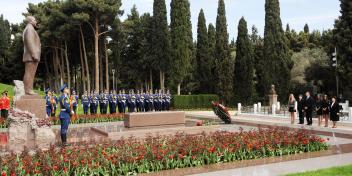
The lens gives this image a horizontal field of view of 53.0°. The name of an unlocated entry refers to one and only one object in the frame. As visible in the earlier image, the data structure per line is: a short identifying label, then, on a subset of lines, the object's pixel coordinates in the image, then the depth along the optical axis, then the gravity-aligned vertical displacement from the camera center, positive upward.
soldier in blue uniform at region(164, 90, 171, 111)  25.89 -0.25
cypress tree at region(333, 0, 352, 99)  29.81 +4.50
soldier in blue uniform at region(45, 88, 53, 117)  19.08 -0.13
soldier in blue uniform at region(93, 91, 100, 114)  22.71 -0.13
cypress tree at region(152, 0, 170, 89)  36.78 +6.65
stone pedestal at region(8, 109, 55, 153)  10.01 -0.95
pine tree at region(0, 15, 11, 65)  61.59 +10.85
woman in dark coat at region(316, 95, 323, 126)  15.86 -0.72
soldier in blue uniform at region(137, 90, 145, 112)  24.45 -0.29
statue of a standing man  10.96 +1.46
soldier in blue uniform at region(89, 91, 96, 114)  22.70 -0.32
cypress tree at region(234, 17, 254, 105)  34.81 +2.80
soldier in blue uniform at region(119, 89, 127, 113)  23.84 -0.30
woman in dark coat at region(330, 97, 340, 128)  15.03 -0.69
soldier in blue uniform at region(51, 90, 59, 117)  20.59 -0.62
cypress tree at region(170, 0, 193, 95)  35.31 +5.68
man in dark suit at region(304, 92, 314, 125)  16.38 -0.55
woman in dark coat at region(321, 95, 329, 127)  15.48 -0.53
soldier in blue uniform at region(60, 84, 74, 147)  10.84 -0.42
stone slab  13.31 -0.83
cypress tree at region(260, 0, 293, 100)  34.03 +4.05
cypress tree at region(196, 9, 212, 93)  37.41 +3.79
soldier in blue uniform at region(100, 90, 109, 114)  23.25 -0.34
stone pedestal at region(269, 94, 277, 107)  25.77 -0.24
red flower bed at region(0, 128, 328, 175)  6.80 -1.23
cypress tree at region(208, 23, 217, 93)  36.24 +4.65
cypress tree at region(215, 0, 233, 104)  34.69 +3.54
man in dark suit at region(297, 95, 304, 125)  16.89 -0.66
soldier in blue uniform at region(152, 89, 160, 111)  25.16 -0.24
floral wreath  18.11 -0.84
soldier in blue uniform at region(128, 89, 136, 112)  24.14 -0.24
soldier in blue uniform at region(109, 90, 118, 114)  23.52 -0.35
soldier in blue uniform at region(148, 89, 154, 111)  24.92 -0.23
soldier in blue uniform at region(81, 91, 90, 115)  22.53 -0.25
